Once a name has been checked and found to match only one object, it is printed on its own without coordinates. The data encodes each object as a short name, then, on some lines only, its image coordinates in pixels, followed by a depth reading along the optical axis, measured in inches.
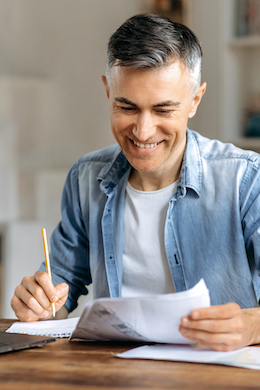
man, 46.6
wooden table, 36.5
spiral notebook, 44.2
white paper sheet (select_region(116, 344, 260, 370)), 38.6
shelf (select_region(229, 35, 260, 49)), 85.1
